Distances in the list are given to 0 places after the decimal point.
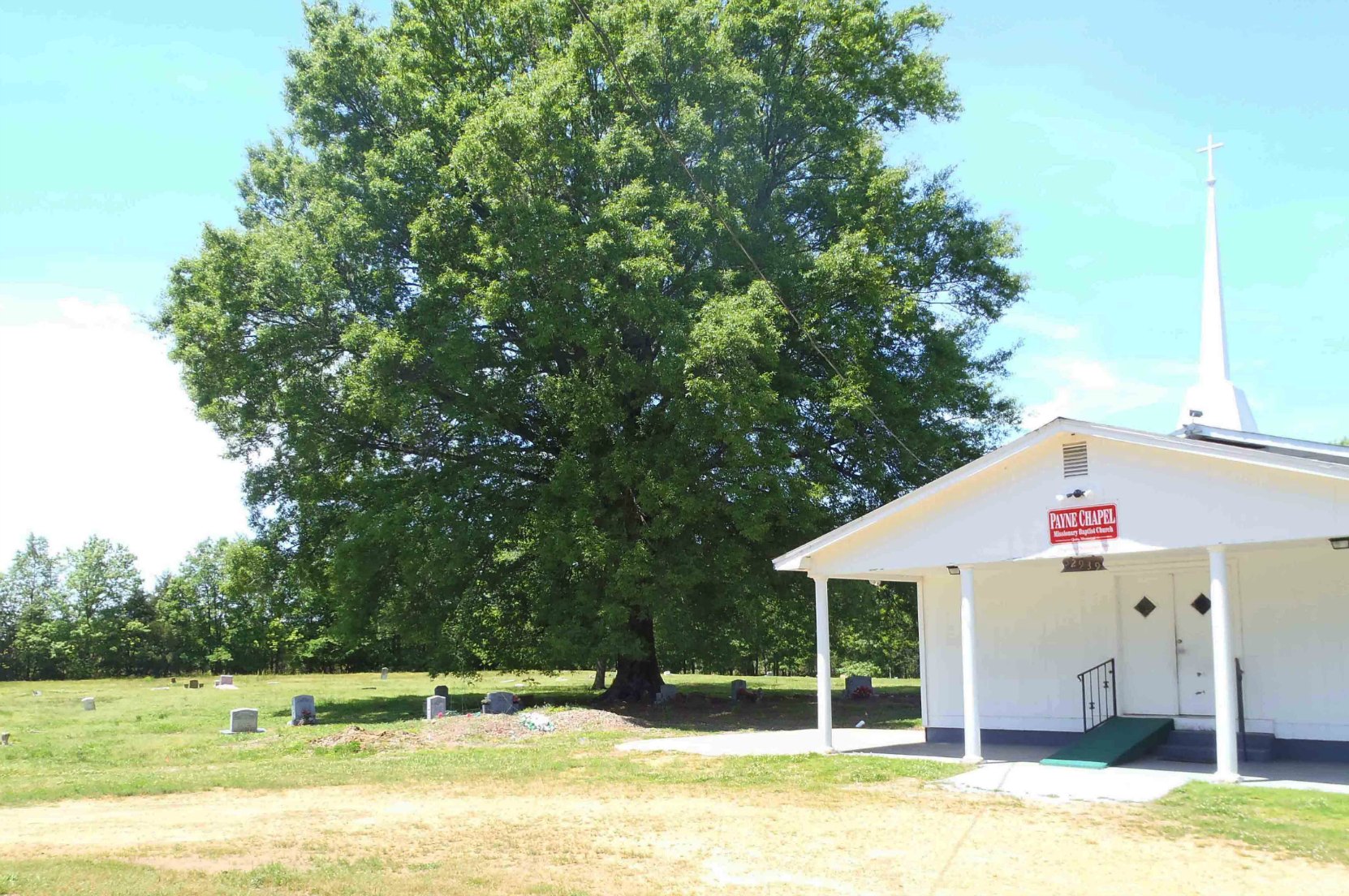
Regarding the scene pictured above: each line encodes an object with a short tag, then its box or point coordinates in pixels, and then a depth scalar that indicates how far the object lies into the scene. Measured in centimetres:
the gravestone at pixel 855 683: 3056
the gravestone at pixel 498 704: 2330
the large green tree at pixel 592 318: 2325
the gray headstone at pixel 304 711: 2464
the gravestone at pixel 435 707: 2350
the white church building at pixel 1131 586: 1242
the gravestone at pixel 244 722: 2267
